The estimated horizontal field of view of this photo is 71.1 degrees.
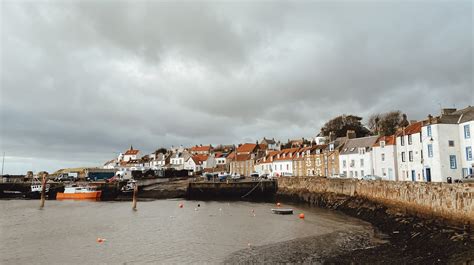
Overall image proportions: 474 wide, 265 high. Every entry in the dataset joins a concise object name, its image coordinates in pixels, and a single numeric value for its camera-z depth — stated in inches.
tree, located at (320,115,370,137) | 3043.8
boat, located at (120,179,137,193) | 2364.7
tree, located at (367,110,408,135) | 2652.6
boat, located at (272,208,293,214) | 1392.6
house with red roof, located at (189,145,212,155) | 4900.3
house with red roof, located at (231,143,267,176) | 3454.7
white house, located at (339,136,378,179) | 1914.1
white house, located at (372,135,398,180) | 1681.8
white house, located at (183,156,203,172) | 4069.6
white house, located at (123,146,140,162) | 5433.1
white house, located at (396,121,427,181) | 1460.1
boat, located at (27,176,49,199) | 2332.7
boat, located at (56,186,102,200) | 2170.3
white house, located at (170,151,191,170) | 4264.5
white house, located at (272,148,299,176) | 2755.9
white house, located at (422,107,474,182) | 1247.5
